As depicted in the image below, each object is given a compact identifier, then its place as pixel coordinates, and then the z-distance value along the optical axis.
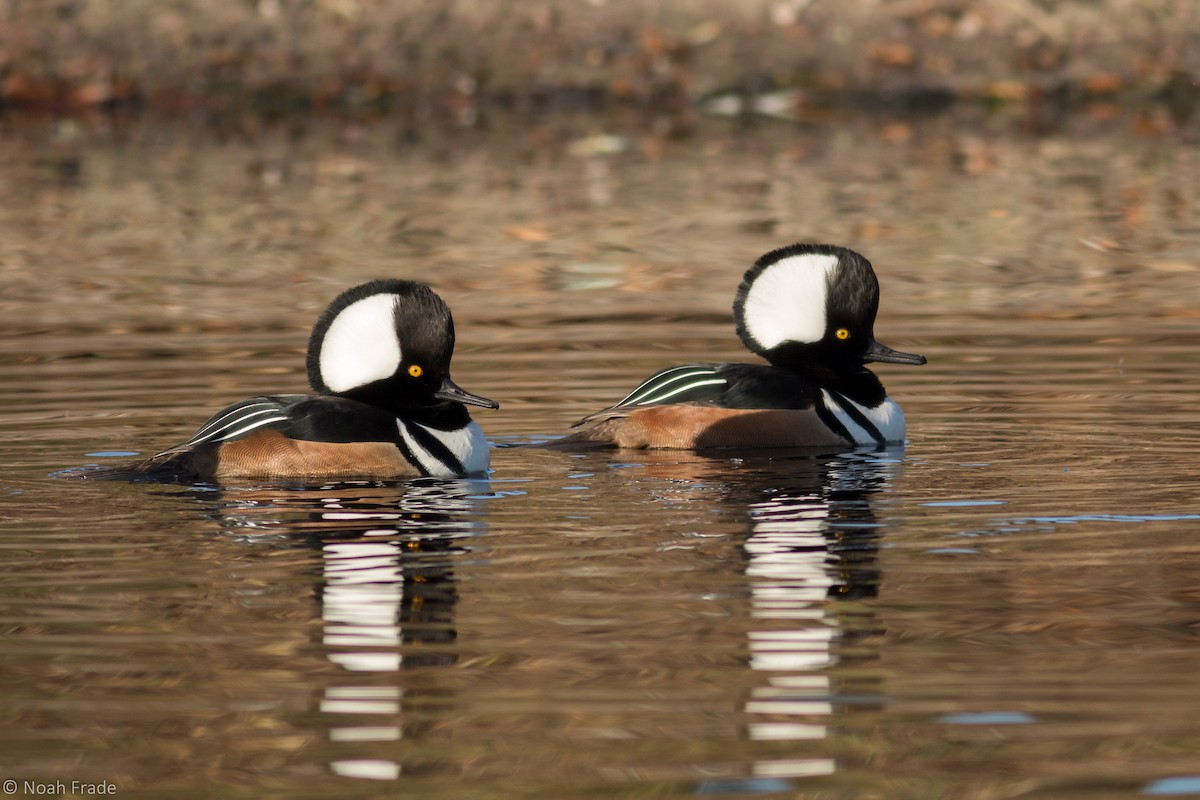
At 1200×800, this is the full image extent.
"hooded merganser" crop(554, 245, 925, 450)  20.75
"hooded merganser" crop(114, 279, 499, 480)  18.55
